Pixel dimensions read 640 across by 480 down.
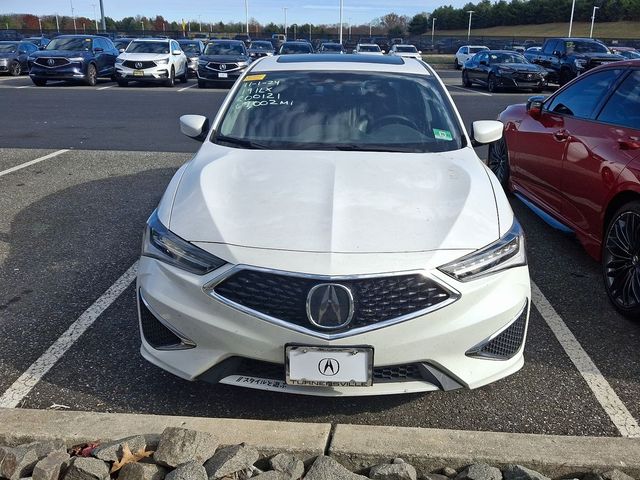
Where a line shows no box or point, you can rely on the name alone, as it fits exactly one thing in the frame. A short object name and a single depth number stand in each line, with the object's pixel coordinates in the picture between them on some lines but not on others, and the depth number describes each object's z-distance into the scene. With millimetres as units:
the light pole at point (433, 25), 105412
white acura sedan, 2773
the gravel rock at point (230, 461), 2578
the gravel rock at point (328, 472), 2580
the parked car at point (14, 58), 25766
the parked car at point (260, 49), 30144
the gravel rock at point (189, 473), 2535
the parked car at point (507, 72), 21609
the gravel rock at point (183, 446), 2645
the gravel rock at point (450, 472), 2701
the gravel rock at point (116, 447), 2672
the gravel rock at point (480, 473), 2590
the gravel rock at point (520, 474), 2568
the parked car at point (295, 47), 26375
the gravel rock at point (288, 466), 2637
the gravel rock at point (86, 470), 2562
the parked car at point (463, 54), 40219
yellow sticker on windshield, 4664
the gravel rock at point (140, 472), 2580
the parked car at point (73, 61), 20781
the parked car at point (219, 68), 21656
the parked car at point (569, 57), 23141
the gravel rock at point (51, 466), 2547
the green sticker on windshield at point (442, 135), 4188
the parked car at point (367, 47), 39544
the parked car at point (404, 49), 38122
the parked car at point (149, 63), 21203
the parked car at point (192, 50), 26859
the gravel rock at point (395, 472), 2594
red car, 4219
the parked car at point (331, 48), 34031
